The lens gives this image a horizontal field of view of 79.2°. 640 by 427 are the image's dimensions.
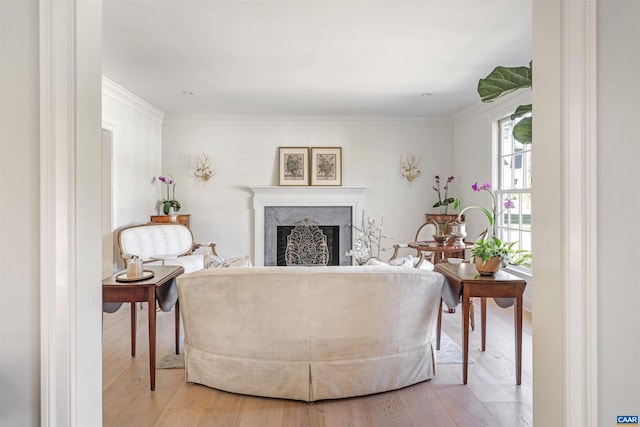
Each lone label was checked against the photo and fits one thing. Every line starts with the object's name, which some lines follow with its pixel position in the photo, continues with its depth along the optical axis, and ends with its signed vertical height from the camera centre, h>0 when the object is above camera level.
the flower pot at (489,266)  2.53 -0.35
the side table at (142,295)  2.34 -0.49
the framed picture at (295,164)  6.05 +0.77
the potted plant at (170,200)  5.67 +0.21
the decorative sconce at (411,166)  6.19 +0.76
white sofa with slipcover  2.16 -0.63
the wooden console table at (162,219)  5.38 -0.08
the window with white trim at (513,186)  4.55 +0.34
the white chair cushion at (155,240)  4.43 -0.33
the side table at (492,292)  2.43 -0.50
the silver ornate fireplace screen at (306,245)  6.11 -0.50
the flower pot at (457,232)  4.12 -0.20
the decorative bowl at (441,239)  4.30 -0.29
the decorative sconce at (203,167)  6.05 +0.73
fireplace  6.00 -0.01
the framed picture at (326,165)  6.07 +0.75
